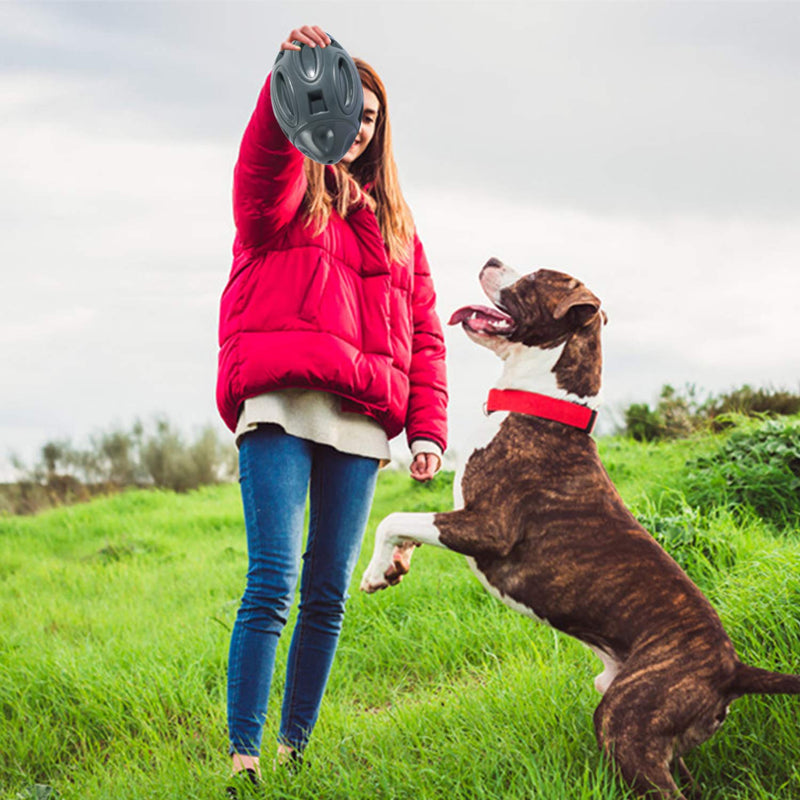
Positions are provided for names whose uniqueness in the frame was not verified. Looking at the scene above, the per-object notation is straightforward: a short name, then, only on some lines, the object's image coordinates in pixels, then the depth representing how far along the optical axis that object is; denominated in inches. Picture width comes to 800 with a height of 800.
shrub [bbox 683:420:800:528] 220.2
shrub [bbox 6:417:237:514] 512.1
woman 114.1
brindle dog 93.5
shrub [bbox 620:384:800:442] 360.2
